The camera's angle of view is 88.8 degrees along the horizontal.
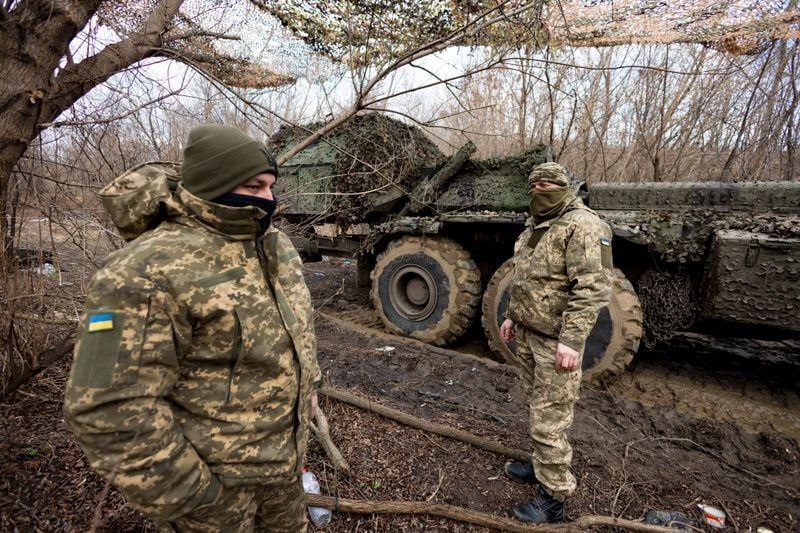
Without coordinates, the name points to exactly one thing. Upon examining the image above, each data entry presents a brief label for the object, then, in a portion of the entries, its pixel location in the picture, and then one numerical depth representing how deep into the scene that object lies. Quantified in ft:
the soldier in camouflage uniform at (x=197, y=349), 3.28
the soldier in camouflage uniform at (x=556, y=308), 6.91
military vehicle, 11.30
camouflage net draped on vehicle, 18.40
